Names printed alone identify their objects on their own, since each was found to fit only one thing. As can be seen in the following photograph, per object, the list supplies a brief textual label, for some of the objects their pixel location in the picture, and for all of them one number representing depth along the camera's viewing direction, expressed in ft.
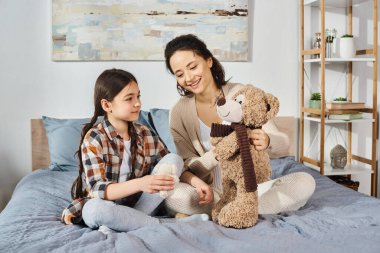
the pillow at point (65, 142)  8.76
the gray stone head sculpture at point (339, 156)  10.14
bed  4.35
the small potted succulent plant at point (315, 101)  10.17
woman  5.70
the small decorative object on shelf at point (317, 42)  10.24
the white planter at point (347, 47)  9.98
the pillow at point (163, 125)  8.56
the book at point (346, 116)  9.80
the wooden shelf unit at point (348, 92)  9.62
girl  5.04
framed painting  9.71
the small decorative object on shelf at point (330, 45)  10.18
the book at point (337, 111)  9.85
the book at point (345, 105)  9.83
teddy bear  4.93
